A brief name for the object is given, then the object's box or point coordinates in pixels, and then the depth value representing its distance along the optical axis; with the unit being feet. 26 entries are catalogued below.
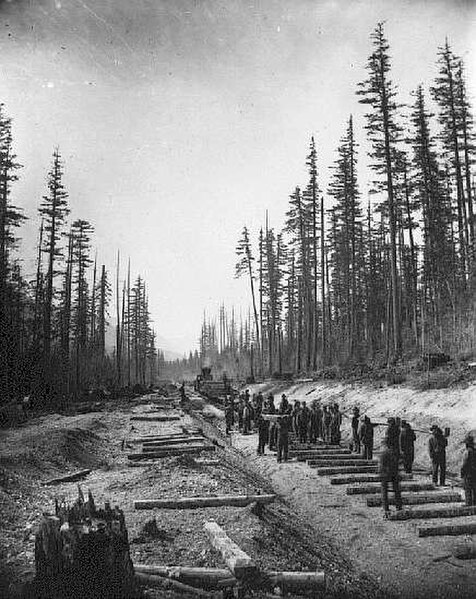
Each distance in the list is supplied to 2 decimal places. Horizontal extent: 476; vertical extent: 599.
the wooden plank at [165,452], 49.62
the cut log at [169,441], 57.06
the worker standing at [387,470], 37.42
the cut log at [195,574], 20.43
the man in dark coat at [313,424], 69.41
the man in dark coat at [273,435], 65.70
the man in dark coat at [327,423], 66.18
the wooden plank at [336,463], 53.26
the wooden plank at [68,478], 38.16
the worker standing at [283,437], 57.82
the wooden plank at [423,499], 39.68
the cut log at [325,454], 57.26
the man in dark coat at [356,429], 58.47
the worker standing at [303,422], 69.72
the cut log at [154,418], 83.97
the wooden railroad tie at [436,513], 36.27
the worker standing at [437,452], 44.30
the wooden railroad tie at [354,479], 46.73
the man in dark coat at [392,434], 47.42
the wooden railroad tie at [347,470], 50.31
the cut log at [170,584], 19.58
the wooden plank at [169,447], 53.26
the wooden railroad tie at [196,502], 31.32
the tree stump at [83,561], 18.02
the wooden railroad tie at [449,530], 32.58
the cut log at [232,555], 20.74
